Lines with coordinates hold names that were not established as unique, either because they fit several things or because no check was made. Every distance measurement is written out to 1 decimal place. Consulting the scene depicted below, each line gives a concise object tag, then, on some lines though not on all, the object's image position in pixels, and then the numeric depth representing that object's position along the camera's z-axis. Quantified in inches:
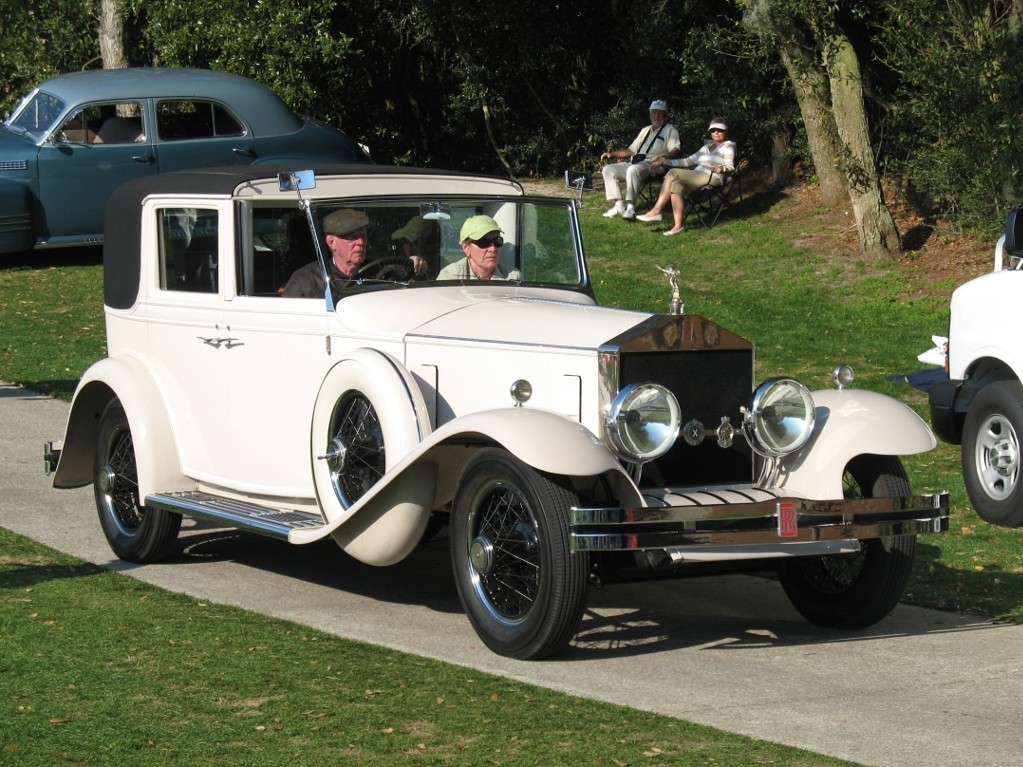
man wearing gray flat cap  472.7
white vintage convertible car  393.1
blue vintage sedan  1151.9
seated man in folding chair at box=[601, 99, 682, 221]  1274.4
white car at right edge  588.9
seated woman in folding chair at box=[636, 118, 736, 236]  1243.2
